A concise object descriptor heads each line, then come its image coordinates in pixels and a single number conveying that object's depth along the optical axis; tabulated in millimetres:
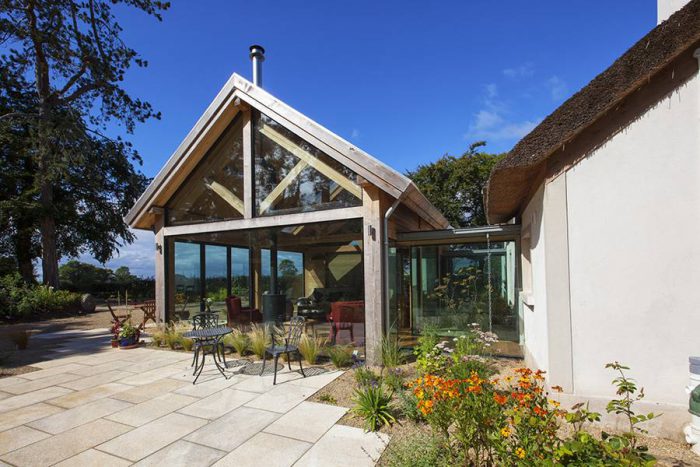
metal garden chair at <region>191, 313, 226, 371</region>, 6319
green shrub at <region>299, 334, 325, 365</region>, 6848
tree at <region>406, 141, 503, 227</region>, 23141
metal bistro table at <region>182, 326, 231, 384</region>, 6090
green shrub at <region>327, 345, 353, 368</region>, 6553
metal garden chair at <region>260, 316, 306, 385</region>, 5797
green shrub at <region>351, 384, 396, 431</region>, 4090
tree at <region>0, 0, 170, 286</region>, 15031
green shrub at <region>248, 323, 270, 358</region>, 7285
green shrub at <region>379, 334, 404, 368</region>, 6234
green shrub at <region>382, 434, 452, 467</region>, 2934
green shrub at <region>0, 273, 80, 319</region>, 14234
